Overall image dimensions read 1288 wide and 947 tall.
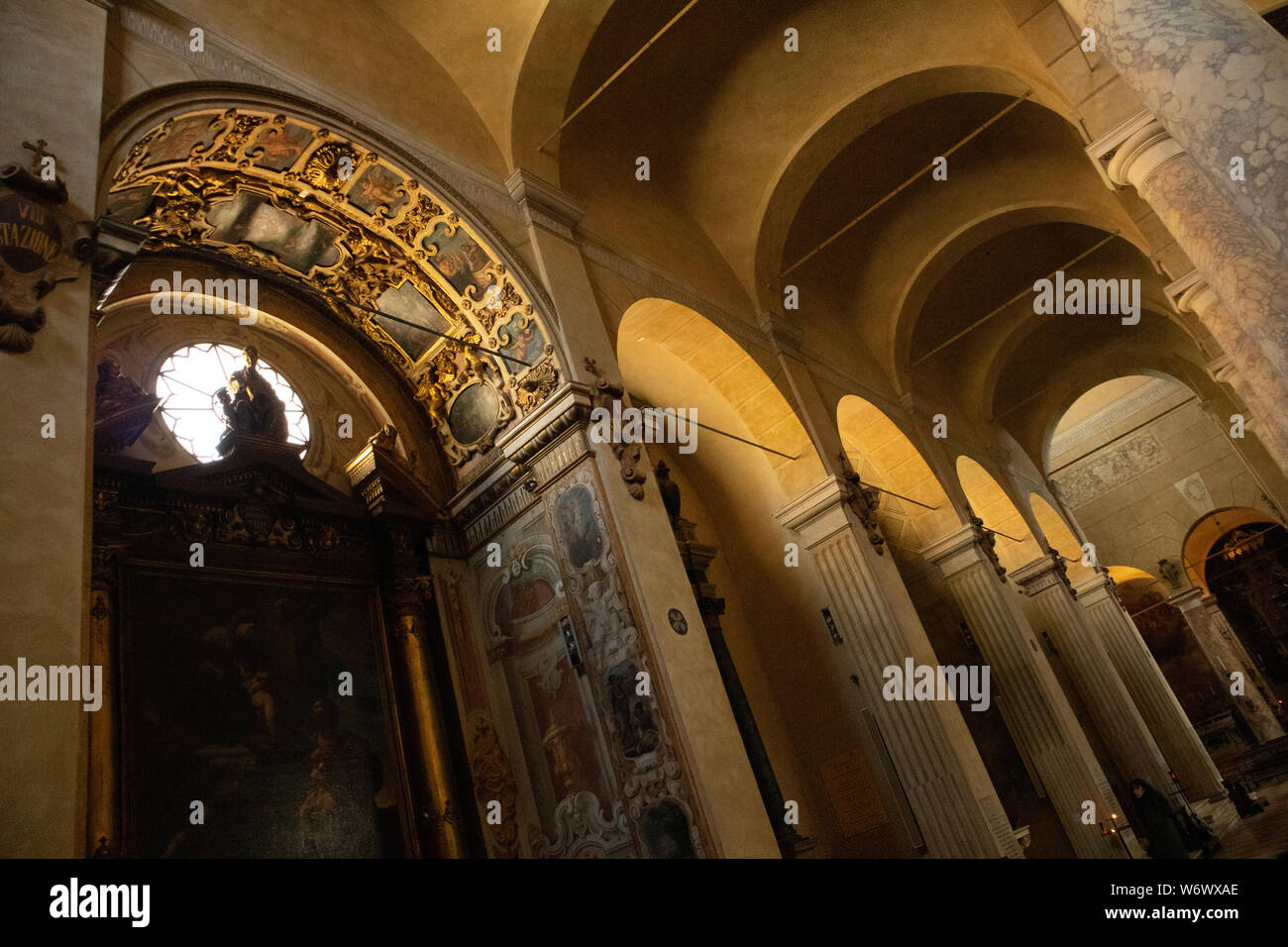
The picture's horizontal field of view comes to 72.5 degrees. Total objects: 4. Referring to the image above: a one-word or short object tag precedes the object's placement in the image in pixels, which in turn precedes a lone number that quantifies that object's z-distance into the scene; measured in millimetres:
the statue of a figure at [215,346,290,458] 6863
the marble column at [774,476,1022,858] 8406
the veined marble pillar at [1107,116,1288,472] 3930
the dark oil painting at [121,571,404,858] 5426
